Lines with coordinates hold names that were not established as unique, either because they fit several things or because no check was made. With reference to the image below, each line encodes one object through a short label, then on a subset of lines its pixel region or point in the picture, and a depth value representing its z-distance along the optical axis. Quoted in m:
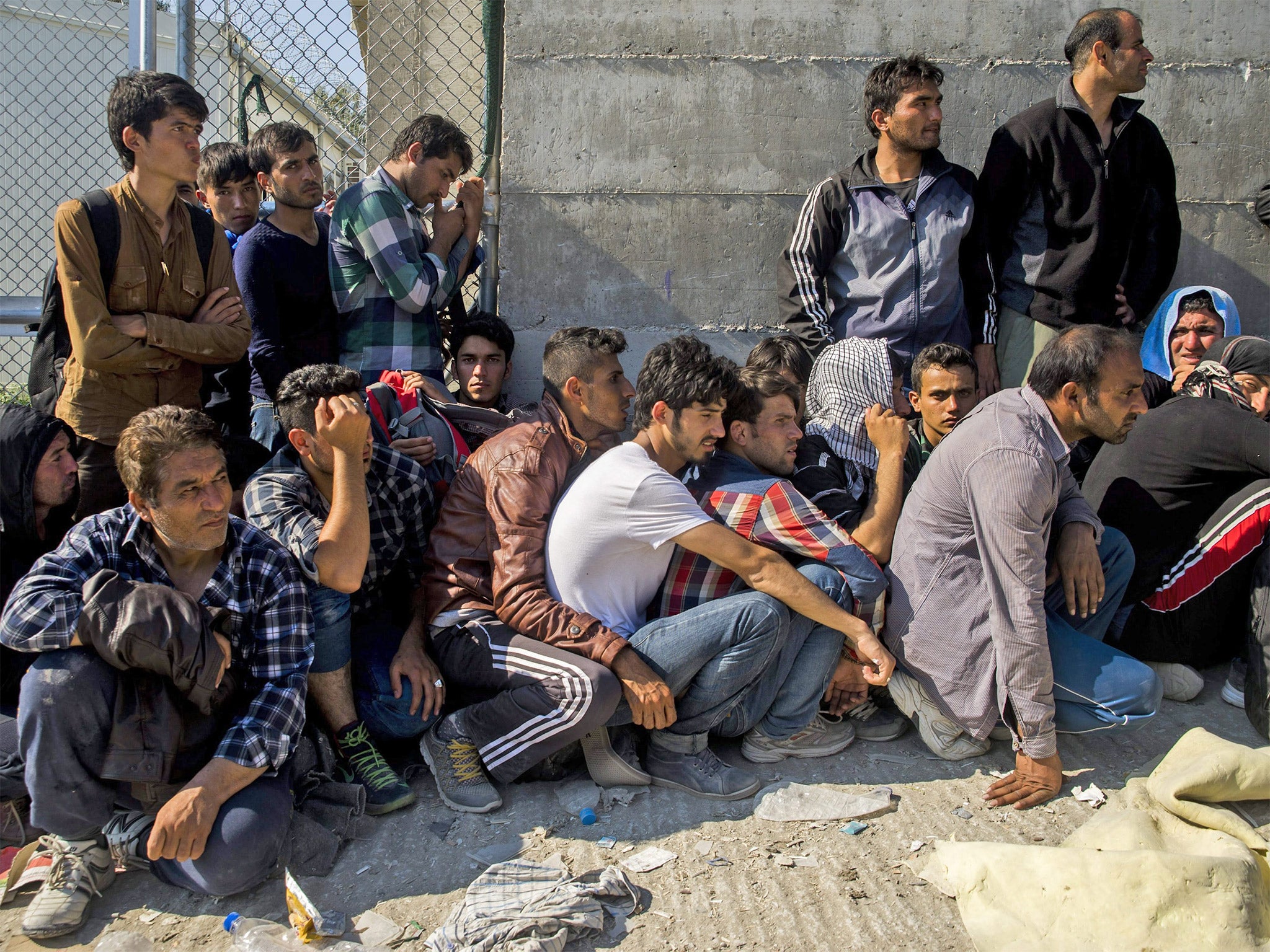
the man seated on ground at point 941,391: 4.12
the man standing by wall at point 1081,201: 4.55
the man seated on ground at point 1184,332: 4.78
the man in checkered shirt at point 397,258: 4.28
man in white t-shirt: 3.30
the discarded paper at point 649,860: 2.98
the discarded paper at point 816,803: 3.22
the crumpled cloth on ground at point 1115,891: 2.52
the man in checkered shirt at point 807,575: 3.47
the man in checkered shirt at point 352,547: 3.25
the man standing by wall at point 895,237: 4.48
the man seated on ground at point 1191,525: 3.91
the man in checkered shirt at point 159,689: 2.77
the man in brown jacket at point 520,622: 3.27
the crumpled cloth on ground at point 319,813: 2.98
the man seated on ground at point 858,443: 3.72
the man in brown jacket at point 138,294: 3.66
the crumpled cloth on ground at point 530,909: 2.61
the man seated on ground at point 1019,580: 3.23
